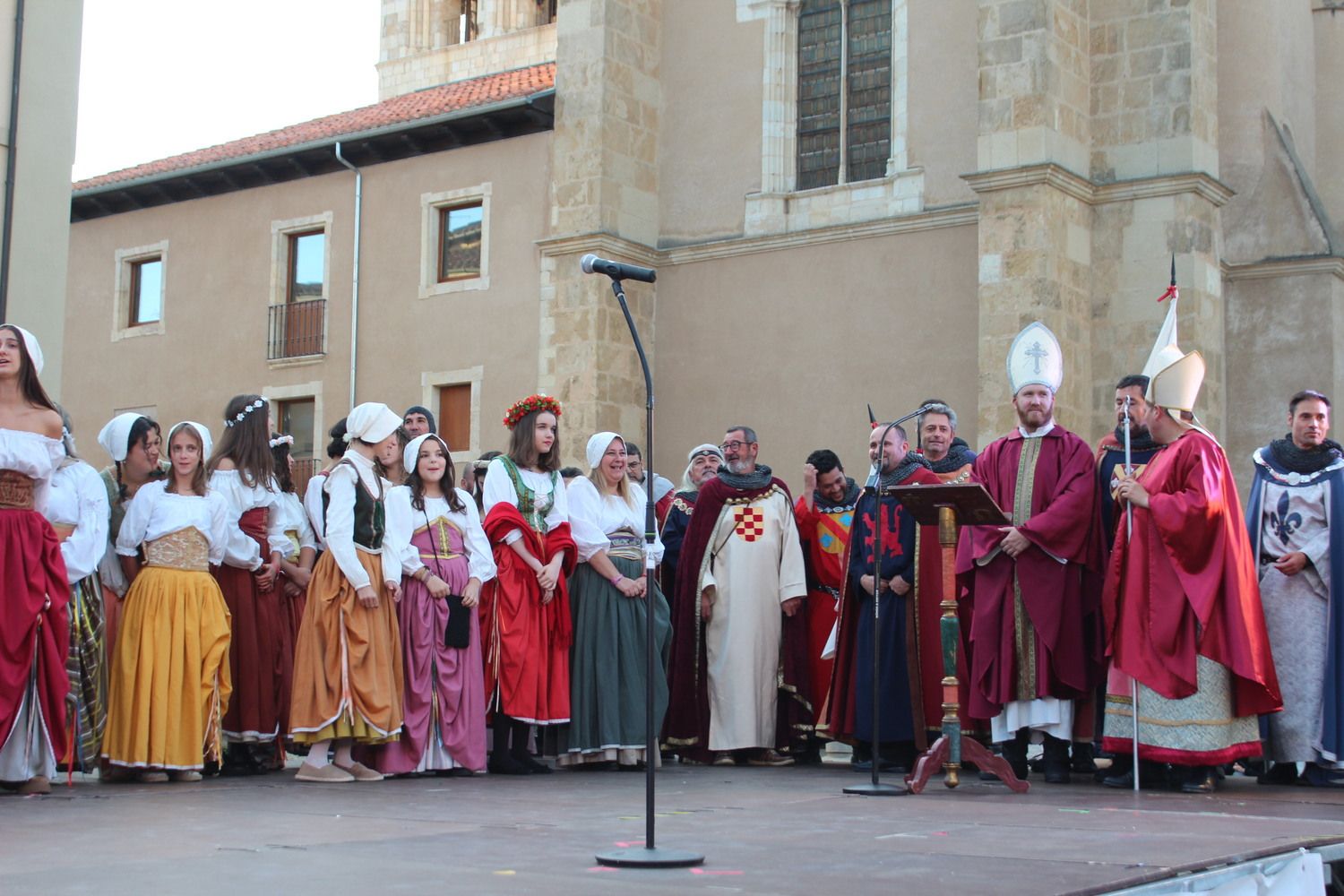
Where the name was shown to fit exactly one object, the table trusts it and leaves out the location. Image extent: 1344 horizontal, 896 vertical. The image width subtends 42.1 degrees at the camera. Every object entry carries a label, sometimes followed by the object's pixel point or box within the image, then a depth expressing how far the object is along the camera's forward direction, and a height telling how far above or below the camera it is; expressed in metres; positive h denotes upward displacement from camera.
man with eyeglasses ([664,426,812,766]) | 10.83 +0.02
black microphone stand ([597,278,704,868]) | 5.35 -0.70
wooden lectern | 8.27 +0.05
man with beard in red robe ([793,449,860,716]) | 11.07 +0.52
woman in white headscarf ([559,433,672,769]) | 10.07 -0.01
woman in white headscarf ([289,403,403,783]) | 8.88 -0.10
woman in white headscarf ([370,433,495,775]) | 9.31 +0.04
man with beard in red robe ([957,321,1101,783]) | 9.11 +0.26
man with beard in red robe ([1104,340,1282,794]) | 8.56 +0.07
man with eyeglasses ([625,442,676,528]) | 11.57 +0.98
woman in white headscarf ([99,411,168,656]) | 8.97 +0.75
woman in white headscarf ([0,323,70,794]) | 7.85 +0.12
